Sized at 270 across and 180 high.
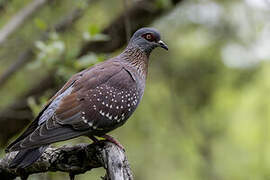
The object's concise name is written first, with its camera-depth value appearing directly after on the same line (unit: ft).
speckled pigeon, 24.29
